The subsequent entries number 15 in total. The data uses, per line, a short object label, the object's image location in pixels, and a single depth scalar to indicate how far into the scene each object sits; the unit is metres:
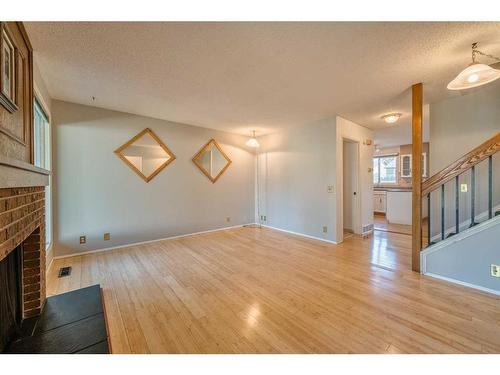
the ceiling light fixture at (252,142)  4.36
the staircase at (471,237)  2.08
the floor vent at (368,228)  4.52
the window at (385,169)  7.29
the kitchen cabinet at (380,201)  6.83
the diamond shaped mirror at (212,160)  4.59
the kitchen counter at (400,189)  5.31
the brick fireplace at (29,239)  1.25
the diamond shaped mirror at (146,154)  3.69
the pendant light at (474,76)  1.75
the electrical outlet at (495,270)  2.03
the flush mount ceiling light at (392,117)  3.64
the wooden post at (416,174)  2.61
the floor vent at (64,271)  2.61
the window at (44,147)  2.65
